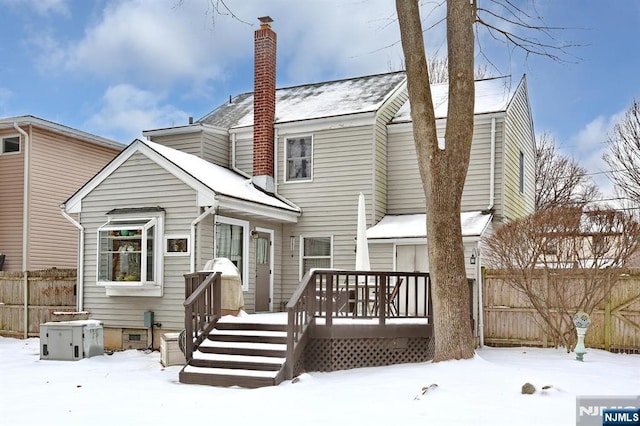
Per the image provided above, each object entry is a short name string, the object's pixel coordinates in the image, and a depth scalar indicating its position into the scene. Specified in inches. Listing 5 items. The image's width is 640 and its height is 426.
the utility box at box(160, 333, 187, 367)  414.3
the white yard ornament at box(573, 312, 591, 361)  398.6
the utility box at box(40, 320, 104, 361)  453.1
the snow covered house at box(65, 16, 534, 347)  492.7
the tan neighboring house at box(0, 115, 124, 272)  668.1
